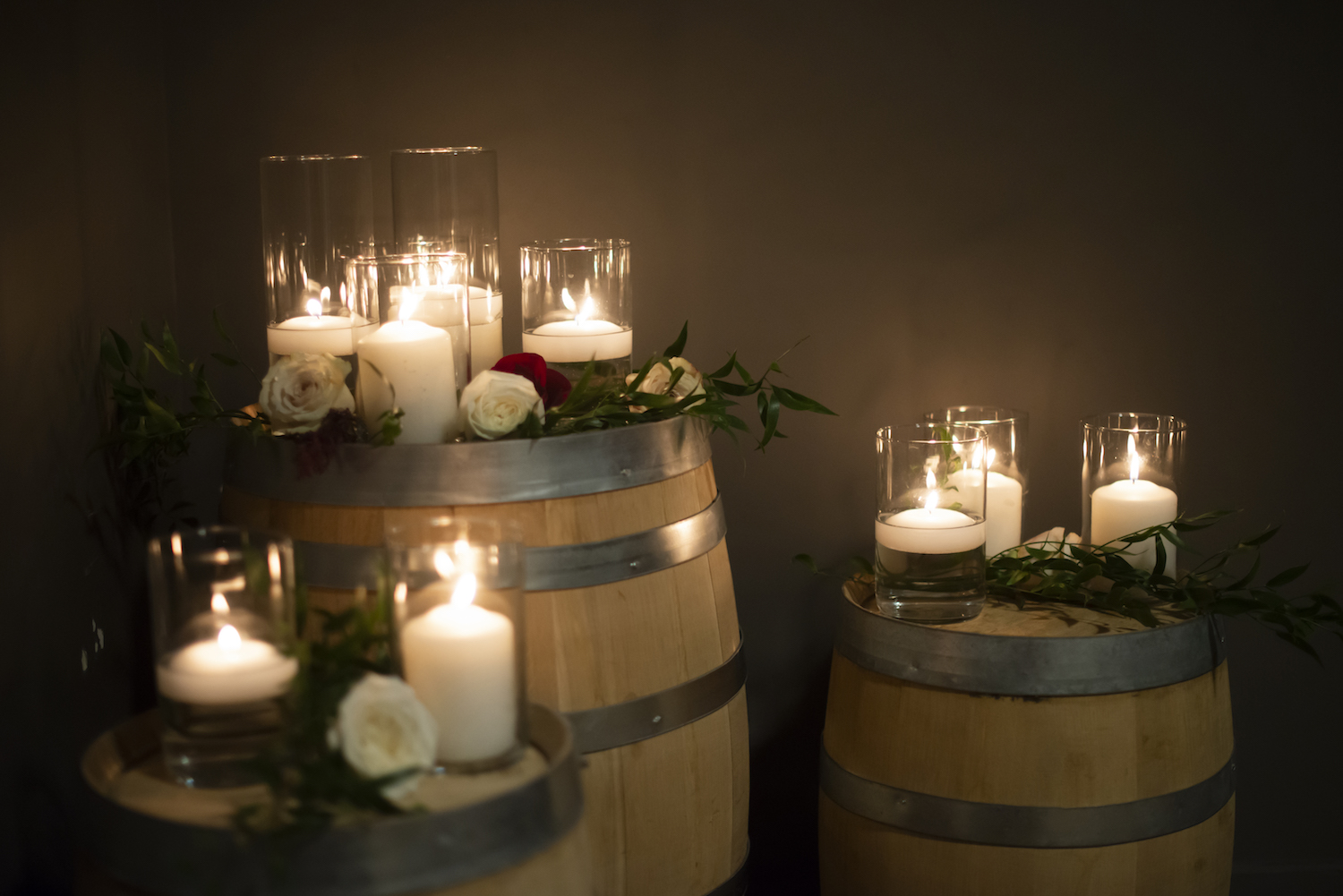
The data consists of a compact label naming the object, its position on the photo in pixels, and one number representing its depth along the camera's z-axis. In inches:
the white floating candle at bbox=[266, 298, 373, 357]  54.9
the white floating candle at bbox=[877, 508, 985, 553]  53.6
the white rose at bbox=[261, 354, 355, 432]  47.0
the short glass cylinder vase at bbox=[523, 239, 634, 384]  55.8
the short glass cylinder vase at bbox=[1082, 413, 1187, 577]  59.5
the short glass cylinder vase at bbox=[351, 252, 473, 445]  46.9
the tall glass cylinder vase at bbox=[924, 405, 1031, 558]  61.9
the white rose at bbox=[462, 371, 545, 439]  46.3
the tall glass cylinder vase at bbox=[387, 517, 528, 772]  36.3
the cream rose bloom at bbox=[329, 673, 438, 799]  32.8
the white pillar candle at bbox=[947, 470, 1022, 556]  61.7
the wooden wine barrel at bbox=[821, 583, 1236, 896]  50.6
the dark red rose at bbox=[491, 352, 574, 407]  51.0
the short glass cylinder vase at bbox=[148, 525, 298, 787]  35.3
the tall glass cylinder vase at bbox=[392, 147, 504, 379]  56.0
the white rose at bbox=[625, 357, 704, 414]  54.8
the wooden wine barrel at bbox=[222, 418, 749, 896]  46.0
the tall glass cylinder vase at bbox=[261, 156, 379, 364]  56.0
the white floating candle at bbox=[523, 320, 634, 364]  55.6
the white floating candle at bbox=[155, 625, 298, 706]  35.1
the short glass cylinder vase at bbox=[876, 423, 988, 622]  54.0
